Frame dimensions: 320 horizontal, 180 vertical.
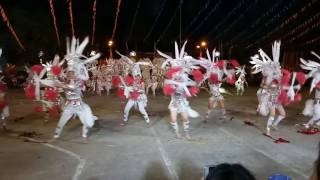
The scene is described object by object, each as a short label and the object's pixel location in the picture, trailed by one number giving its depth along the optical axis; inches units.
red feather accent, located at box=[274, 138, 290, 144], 216.7
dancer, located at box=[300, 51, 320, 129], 241.4
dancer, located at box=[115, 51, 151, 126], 272.7
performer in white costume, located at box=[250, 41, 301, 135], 238.9
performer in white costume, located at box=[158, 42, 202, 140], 222.5
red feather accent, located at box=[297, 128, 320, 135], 244.1
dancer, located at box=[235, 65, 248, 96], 526.1
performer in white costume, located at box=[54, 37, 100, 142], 216.7
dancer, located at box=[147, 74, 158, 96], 519.0
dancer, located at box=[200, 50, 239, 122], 282.4
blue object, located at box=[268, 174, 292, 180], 76.0
